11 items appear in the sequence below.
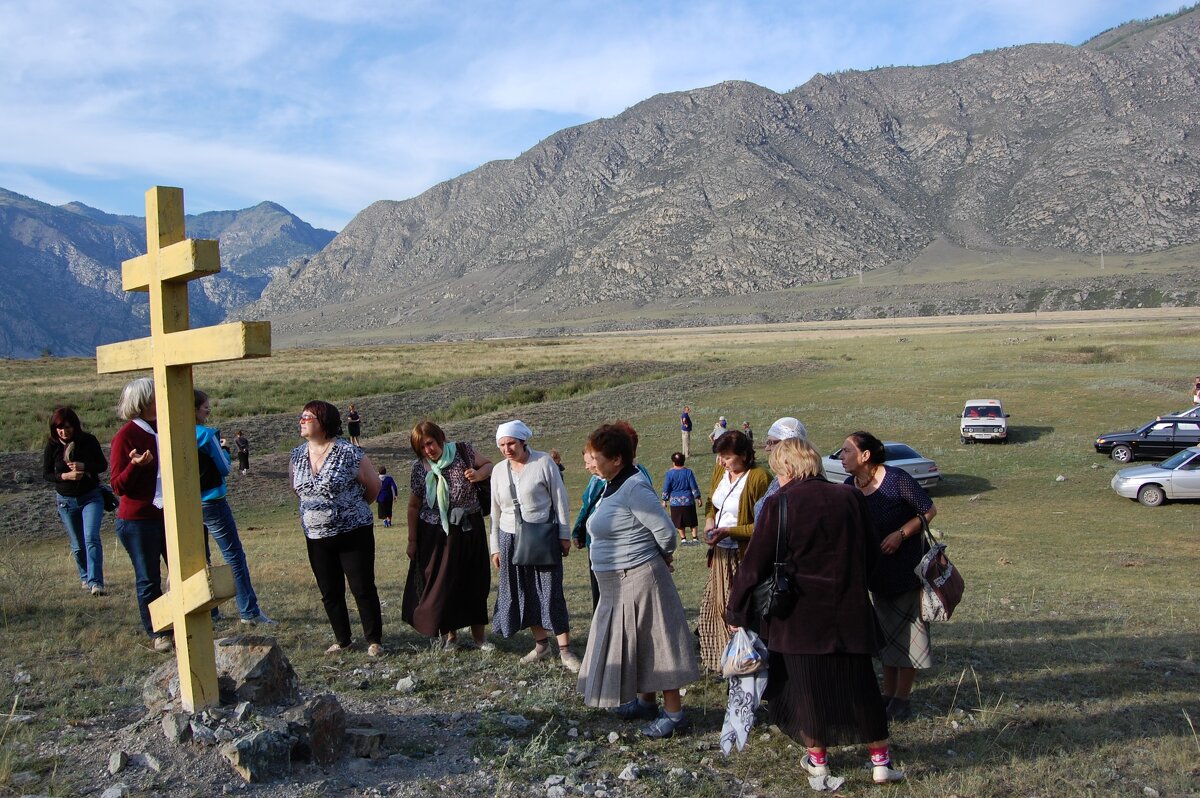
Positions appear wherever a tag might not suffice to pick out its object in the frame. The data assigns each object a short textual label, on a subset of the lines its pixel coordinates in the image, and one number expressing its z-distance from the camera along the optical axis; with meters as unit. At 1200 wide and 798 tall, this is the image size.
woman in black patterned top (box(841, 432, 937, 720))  4.97
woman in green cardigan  5.41
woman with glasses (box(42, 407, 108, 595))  7.76
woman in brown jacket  4.15
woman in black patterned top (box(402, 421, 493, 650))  6.27
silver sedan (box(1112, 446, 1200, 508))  17.33
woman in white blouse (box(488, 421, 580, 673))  5.91
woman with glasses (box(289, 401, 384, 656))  5.72
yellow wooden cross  4.12
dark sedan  21.31
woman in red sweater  6.00
